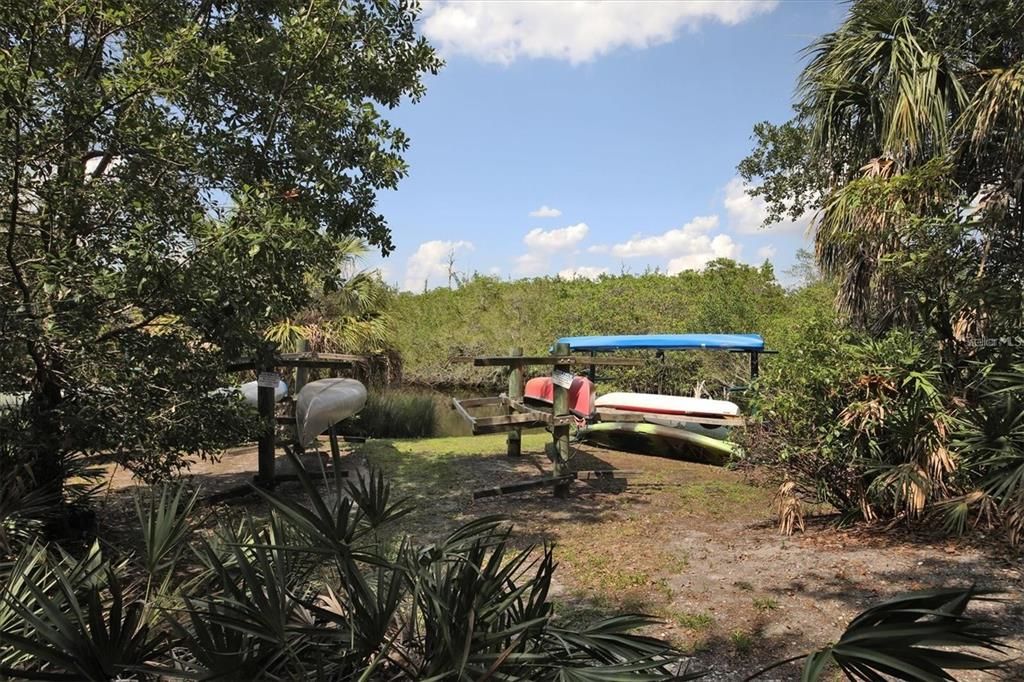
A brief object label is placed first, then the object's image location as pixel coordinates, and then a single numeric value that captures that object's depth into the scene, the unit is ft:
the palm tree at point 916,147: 18.78
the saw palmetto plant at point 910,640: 4.87
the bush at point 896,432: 15.85
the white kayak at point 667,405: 31.89
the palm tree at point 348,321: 46.21
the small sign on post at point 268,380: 22.17
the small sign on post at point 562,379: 23.20
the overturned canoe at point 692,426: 32.37
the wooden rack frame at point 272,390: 21.07
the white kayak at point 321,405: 25.99
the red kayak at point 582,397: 31.96
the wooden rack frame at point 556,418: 23.59
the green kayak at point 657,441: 31.10
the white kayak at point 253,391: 33.42
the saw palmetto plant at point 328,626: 5.80
